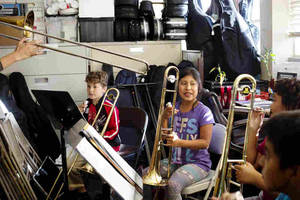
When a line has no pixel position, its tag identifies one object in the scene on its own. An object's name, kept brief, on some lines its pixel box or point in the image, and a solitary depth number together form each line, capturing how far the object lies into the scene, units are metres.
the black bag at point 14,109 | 3.27
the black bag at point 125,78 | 3.82
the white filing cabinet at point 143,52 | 4.02
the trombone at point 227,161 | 1.65
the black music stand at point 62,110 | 1.71
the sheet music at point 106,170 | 1.40
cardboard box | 3.79
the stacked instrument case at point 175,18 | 4.16
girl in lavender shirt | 2.06
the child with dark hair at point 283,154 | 0.98
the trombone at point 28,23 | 2.03
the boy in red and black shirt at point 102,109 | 2.68
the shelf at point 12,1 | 4.16
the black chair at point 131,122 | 2.67
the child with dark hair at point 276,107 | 1.75
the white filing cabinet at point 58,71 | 3.80
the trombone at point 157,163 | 2.02
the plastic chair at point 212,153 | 2.04
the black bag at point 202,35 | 4.19
